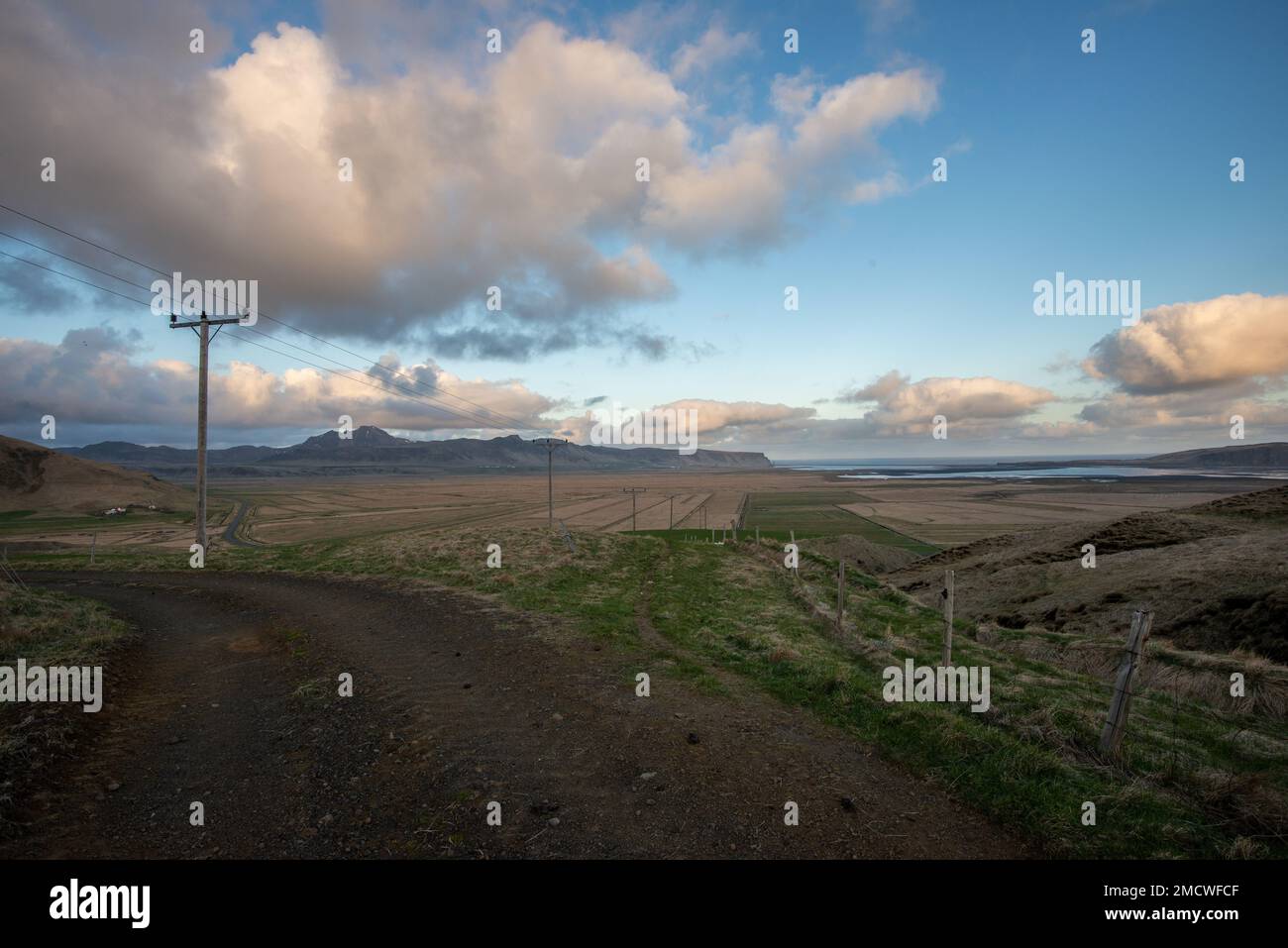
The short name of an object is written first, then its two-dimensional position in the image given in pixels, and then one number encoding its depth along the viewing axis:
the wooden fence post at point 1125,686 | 7.84
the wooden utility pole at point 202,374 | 27.89
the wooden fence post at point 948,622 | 11.92
